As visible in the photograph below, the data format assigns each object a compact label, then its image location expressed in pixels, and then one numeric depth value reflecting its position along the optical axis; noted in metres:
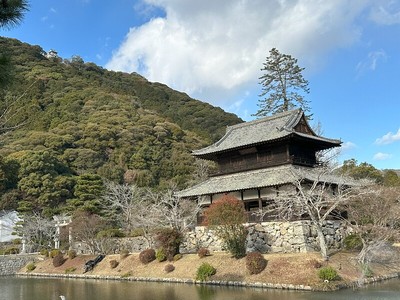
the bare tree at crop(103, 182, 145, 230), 38.75
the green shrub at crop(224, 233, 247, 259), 23.90
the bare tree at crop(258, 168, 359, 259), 21.43
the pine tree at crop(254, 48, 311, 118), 47.66
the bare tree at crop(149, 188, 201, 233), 31.09
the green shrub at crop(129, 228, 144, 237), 36.30
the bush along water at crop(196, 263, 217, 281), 22.88
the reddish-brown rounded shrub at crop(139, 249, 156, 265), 28.34
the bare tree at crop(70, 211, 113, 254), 34.44
